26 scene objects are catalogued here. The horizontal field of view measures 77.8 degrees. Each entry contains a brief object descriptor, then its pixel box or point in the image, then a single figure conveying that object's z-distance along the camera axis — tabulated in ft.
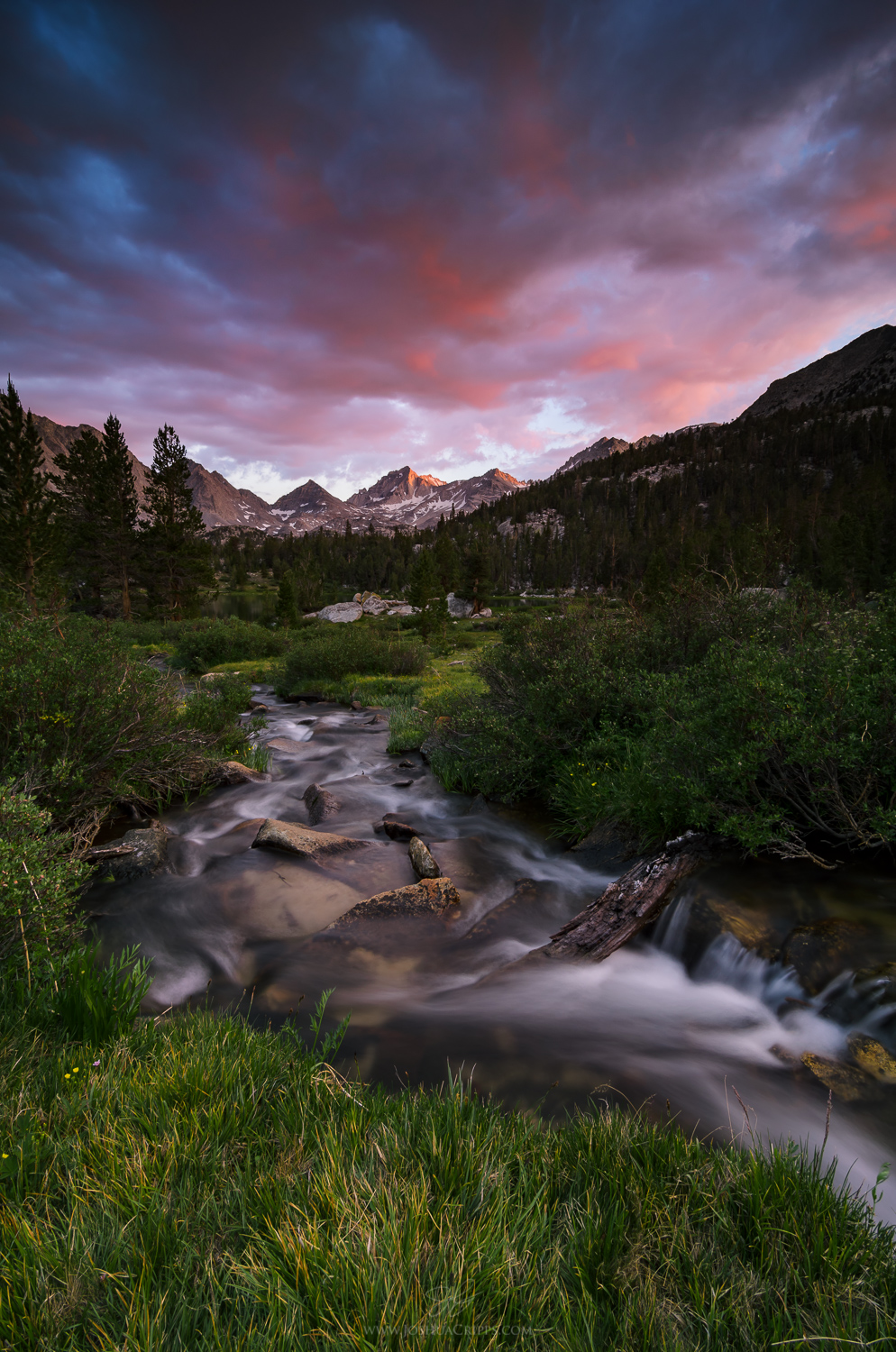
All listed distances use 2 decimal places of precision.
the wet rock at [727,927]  17.71
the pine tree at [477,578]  256.38
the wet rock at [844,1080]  12.64
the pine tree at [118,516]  153.79
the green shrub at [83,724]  21.74
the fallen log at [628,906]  19.74
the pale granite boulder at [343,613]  233.96
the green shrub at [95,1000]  10.90
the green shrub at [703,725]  19.30
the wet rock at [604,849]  26.11
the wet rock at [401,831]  30.25
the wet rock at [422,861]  25.73
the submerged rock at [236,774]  36.70
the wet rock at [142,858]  23.77
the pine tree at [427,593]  148.05
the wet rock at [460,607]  268.54
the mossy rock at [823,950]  16.01
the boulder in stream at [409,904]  21.83
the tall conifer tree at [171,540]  159.02
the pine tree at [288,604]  178.81
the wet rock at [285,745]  48.81
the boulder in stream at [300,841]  26.99
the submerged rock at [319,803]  34.35
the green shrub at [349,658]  78.69
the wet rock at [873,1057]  12.85
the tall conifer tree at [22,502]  118.01
